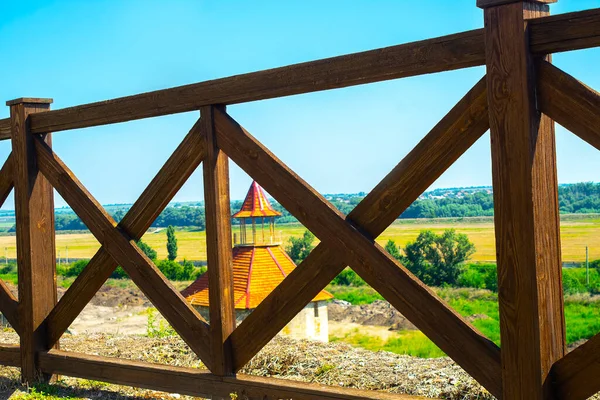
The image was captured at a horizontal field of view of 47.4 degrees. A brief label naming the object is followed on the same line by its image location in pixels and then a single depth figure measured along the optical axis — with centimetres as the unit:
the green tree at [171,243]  6769
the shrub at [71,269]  5243
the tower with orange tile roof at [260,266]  2402
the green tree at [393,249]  5368
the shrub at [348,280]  5654
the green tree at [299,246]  5178
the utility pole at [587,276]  4899
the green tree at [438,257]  5081
